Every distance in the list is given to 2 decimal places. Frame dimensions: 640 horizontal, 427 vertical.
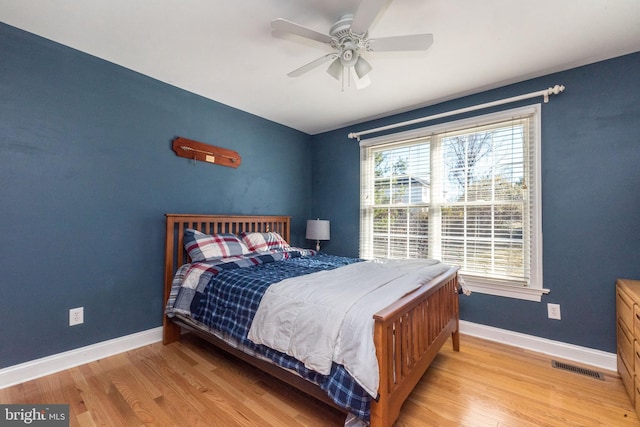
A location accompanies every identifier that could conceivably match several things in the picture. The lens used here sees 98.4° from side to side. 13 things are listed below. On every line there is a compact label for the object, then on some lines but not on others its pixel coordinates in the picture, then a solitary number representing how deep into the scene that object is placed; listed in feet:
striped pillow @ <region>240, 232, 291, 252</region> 9.78
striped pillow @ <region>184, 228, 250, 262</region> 8.37
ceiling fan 4.91
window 8.42
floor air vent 6.79
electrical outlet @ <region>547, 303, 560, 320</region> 7.88
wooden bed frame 4.28
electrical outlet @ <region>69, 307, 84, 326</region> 7.10
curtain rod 7.93
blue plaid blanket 4.39
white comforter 4.26
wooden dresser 5.41
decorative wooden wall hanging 9.20
